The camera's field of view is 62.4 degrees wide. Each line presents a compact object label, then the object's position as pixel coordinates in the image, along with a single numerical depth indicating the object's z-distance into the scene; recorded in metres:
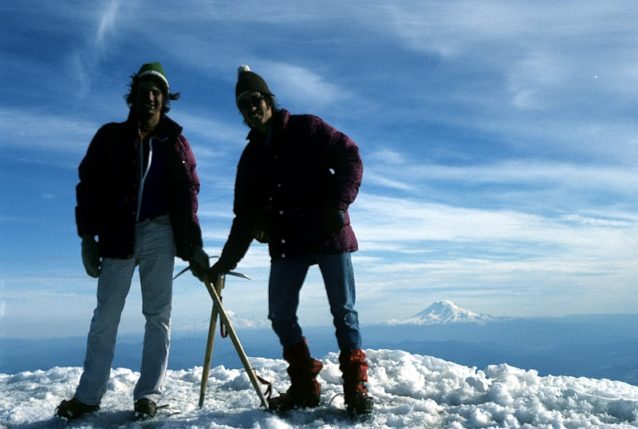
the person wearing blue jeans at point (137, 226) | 5.16
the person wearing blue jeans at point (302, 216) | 5.20
